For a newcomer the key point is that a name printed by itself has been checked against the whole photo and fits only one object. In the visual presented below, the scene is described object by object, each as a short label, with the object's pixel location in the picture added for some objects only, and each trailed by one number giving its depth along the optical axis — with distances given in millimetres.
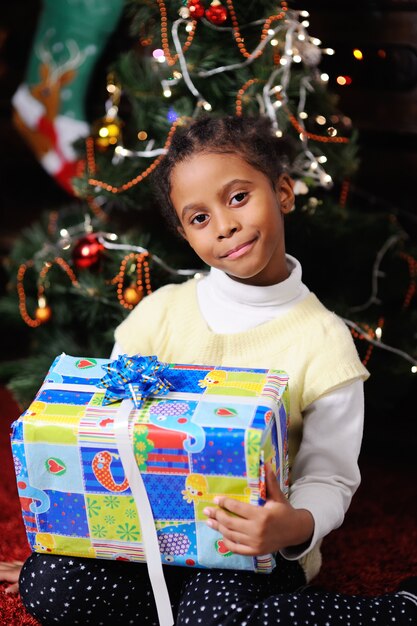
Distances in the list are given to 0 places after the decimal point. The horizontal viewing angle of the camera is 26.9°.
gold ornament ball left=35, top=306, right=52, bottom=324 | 1682
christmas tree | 1460
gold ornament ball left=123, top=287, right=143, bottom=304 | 1526
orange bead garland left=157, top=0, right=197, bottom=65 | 1439
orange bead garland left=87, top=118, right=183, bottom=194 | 1520
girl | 1063
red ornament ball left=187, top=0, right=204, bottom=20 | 1407
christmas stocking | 2004
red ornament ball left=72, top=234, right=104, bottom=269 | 1563
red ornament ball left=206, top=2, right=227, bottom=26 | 1400
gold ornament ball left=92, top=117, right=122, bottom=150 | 1586
